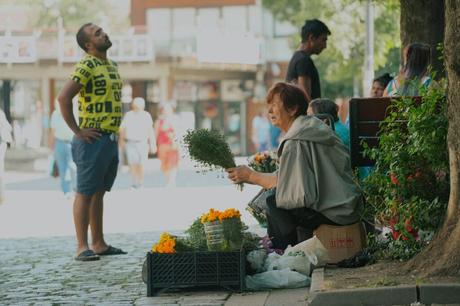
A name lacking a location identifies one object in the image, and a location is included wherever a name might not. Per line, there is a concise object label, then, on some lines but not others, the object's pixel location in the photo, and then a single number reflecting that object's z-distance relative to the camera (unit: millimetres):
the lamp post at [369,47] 50859
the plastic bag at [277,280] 12636
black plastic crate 12655
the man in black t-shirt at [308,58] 18102
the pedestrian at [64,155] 34865
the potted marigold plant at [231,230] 12997
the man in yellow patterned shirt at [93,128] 16949
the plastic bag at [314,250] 12908
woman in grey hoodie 13136
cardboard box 13263
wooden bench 14339
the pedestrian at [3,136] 30908
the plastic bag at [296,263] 12883
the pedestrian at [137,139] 38965
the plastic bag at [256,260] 12895
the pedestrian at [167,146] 41853
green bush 12021
